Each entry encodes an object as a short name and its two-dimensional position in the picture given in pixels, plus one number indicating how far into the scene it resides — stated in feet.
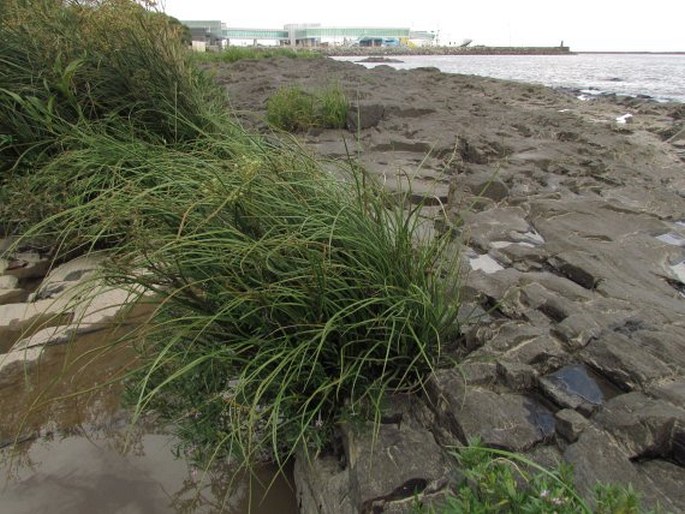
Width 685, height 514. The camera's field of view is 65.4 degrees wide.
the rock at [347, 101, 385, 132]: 22.53
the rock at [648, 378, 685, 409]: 5.78
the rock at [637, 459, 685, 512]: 4.70
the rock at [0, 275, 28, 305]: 11.26
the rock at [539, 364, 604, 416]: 5.97
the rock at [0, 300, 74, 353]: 9.77
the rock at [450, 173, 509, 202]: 16.02
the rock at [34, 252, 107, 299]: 11.08
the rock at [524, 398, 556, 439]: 5.62
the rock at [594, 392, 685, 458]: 5.26
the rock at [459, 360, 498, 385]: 6.29
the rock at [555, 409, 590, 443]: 5.53
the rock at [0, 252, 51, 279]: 12.28
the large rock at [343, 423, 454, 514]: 5.16
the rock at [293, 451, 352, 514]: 5.50
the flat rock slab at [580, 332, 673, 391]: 6.35
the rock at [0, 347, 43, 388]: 8.58
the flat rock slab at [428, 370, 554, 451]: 5.49
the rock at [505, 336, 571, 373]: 6.61
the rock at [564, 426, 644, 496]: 4.93
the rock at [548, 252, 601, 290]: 9.82
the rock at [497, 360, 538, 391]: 6.30
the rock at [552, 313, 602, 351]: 7.06
